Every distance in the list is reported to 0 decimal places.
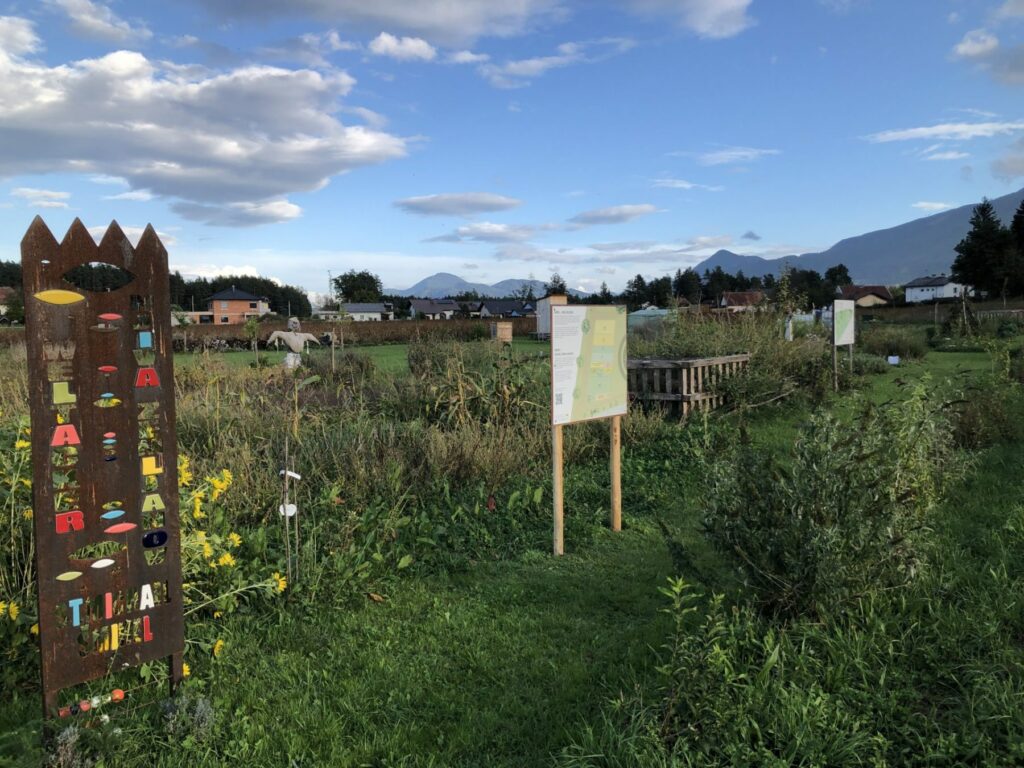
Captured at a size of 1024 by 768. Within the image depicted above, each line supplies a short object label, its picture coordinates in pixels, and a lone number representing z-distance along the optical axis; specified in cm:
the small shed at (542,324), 3707
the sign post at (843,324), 1214
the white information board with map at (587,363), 506
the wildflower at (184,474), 381
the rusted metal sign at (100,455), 249
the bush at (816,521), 313
